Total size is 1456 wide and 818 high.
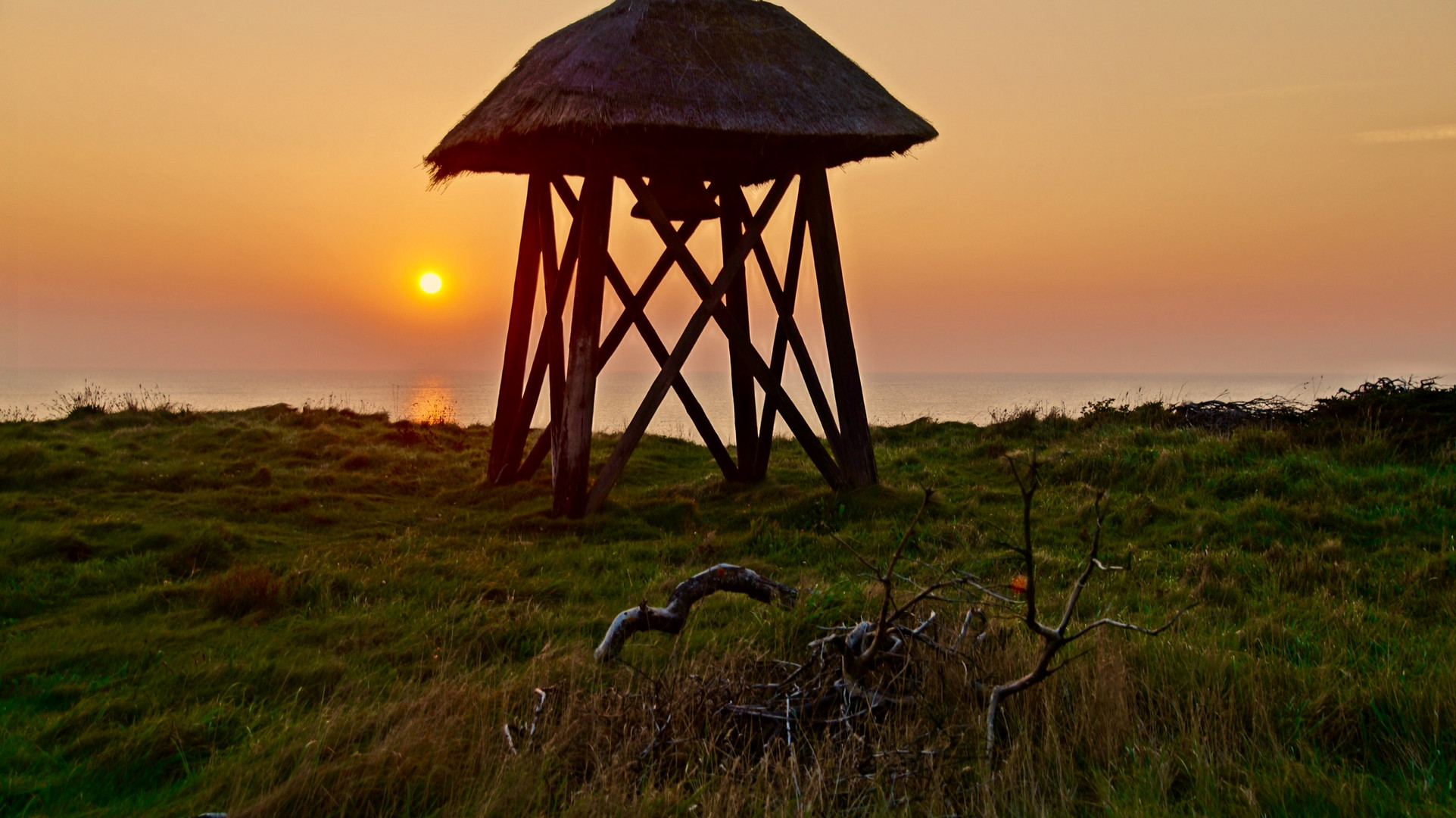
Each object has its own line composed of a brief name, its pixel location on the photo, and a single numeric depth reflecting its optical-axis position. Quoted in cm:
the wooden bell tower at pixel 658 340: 864
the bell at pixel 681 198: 993
